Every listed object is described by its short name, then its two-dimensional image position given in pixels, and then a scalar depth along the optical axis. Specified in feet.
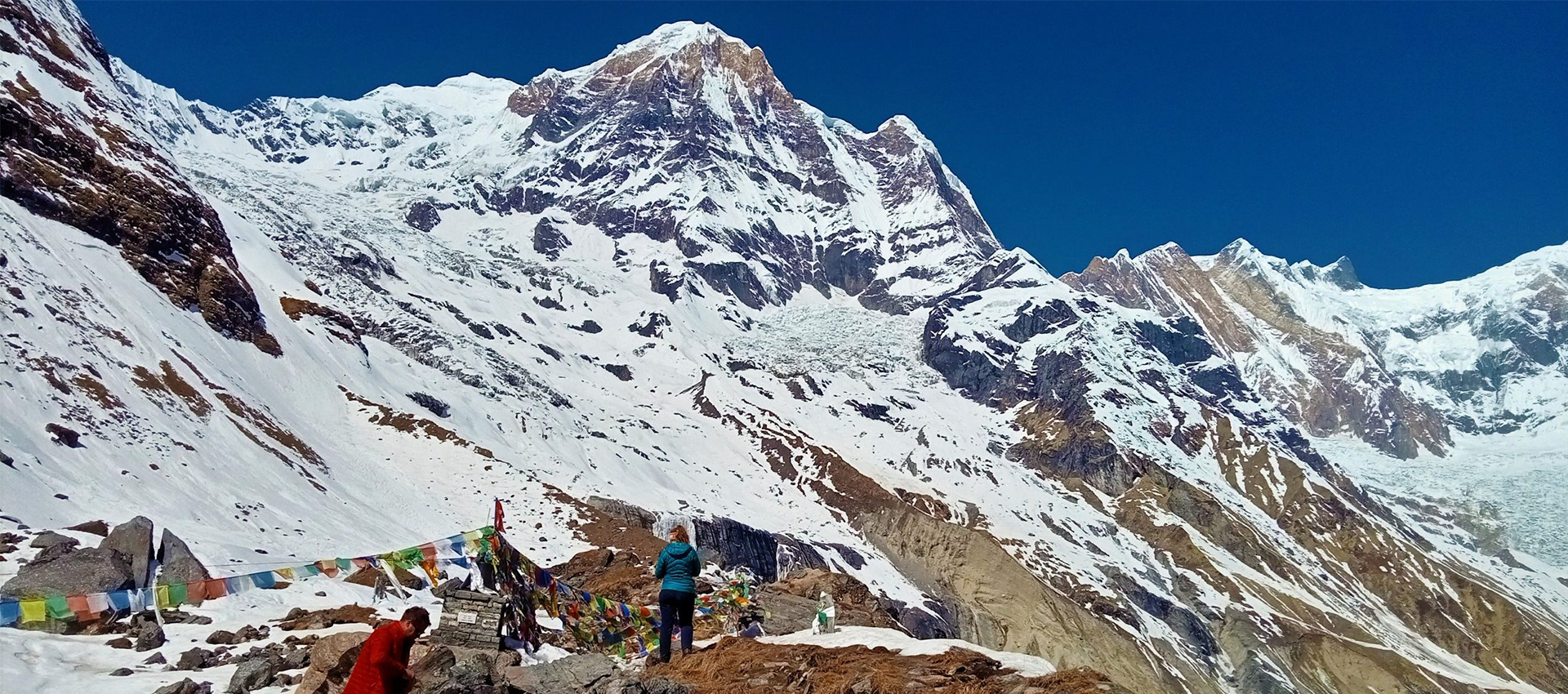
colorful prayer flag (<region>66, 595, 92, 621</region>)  47.91
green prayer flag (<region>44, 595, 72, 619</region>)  46.61
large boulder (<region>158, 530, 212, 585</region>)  62.18
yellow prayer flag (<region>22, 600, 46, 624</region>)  44.52
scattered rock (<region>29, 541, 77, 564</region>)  57.62
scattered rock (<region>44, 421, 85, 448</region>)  105.60
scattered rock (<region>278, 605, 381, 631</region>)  55.72
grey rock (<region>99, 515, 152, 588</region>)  61.00
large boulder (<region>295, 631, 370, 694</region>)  40.16
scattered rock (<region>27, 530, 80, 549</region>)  65.67
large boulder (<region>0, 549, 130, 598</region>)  52.08
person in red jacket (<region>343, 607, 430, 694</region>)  32.12
